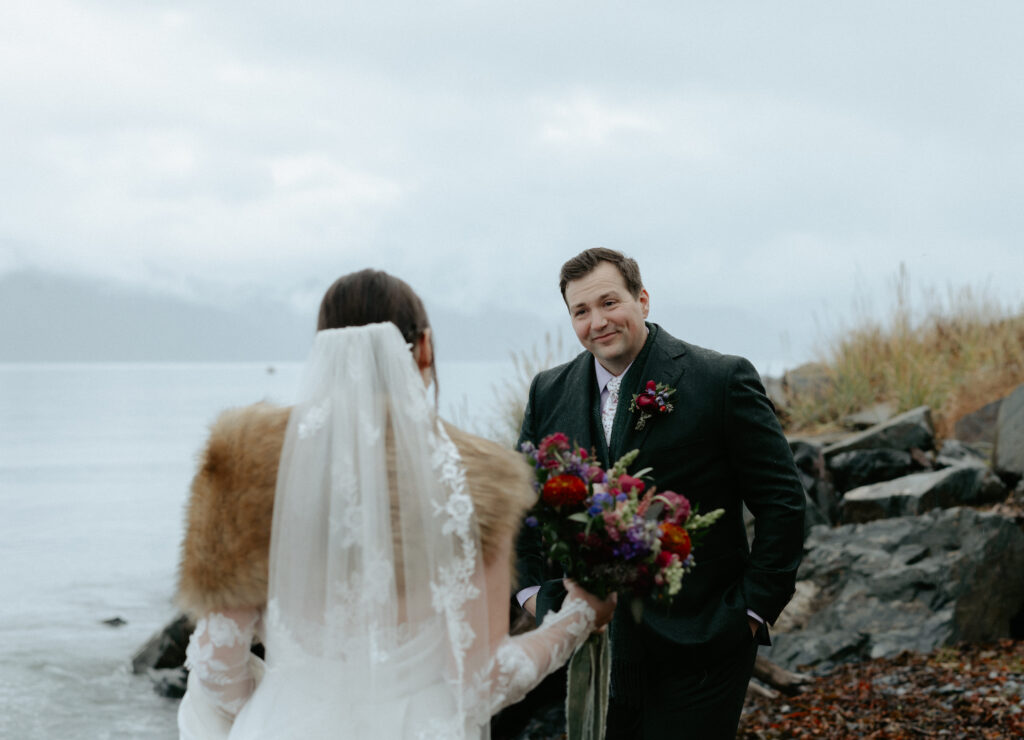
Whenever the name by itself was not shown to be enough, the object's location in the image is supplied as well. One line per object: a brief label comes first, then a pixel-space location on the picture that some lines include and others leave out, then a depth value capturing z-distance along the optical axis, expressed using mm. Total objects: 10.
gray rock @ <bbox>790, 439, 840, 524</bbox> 10066
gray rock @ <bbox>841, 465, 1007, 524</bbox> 8812
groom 3496
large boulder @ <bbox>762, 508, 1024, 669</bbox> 7094
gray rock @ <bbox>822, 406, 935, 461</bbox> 10594
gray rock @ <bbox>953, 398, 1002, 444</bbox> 11164
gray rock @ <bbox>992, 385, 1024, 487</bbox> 9250
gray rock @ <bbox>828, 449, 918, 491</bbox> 10297
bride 2547
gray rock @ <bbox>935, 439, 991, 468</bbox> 10039
